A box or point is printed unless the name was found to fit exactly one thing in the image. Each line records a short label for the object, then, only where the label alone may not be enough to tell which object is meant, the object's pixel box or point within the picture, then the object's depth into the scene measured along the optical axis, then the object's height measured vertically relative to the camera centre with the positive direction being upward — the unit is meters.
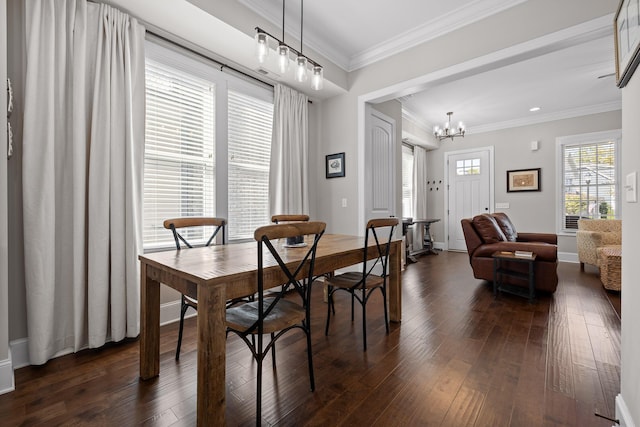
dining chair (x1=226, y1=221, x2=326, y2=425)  1.34 -0.50
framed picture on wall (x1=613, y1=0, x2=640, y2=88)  1.03 +0.70
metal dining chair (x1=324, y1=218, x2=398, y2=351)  2.13 -0.53
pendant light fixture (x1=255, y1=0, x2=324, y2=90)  1.91 +1.10
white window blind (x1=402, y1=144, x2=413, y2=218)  6.35 +0.74
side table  3.06 -0.70
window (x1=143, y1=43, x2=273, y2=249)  2.56 +0.68
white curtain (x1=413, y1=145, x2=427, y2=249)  6.49 +0.51
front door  6.30 +0.59
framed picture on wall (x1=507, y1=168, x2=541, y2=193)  5.73 +0.68
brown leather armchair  3.20 -0.41
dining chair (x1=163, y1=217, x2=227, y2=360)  1.92 -0.18
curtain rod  2.55 +1.58
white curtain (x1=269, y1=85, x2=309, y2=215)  3.48 +0.74
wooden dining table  1.21 -0.36
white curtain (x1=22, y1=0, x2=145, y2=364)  1.82 +0.27
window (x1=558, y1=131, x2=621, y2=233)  5.07 +0.66
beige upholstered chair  4.26 -0.36
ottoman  3.33 -0.67
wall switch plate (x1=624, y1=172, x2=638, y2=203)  1.08 +0.10
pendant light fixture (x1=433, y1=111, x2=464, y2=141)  5.10 +1.49
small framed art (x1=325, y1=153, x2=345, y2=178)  3.90 +0.66
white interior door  3.78 +0.67
